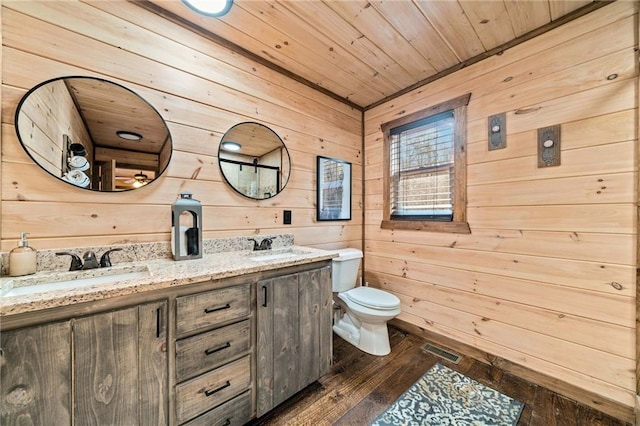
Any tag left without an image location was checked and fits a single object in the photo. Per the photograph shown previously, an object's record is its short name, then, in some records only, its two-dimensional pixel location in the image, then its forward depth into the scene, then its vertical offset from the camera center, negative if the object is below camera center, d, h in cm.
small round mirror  182 +41
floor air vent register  197 -119
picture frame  240 +24
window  208 +40
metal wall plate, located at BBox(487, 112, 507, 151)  184 +62
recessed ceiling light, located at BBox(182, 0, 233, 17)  141 +122
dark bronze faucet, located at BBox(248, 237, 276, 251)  191 -26
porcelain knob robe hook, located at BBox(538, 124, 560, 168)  162 +44
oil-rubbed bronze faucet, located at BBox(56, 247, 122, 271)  122 -25
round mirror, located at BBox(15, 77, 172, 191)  120 +44
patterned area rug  139 -120
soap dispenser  108 -21
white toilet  197 -81
